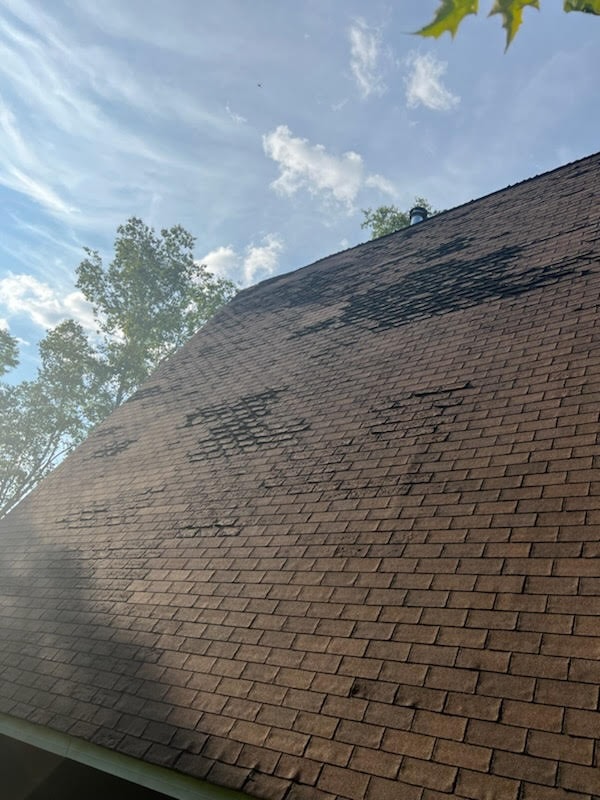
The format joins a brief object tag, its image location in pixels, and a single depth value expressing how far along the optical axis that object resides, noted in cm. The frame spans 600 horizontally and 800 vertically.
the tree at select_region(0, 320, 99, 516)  3294
